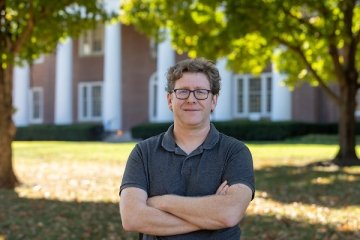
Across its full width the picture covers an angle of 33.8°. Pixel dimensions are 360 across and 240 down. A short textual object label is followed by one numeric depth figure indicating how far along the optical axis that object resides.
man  2.83
